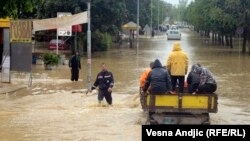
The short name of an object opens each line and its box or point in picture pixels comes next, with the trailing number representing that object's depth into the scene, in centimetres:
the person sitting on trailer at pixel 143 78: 1538
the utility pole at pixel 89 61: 2228
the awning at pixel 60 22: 2454
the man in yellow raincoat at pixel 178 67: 1505
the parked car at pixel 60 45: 5011
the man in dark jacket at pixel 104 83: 1811
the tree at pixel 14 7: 1795
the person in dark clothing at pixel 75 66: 2694
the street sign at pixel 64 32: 3259
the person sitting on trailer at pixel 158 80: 1389
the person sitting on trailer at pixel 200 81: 1406
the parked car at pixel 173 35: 8260
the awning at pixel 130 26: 6128
